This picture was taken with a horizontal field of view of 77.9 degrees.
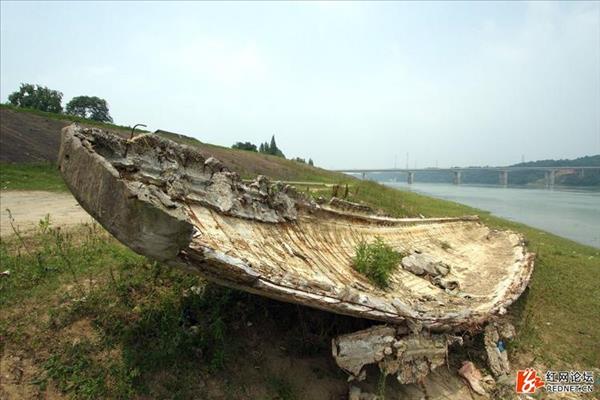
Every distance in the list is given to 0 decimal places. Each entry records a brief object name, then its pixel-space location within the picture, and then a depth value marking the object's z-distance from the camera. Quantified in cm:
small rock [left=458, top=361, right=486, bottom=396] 350
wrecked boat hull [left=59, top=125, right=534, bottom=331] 222
